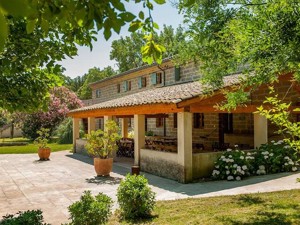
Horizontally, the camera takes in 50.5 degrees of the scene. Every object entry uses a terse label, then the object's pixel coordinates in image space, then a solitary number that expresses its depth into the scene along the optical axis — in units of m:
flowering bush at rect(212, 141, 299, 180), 10.59
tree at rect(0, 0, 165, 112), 2.04
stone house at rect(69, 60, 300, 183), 10.59
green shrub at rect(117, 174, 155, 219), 6.57
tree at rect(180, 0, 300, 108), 4.28
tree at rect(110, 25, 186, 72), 56.00
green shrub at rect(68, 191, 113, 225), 5.66
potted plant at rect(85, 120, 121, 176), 12.03
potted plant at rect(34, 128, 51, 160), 18.20
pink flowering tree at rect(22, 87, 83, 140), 33.06
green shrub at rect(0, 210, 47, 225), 4.83
